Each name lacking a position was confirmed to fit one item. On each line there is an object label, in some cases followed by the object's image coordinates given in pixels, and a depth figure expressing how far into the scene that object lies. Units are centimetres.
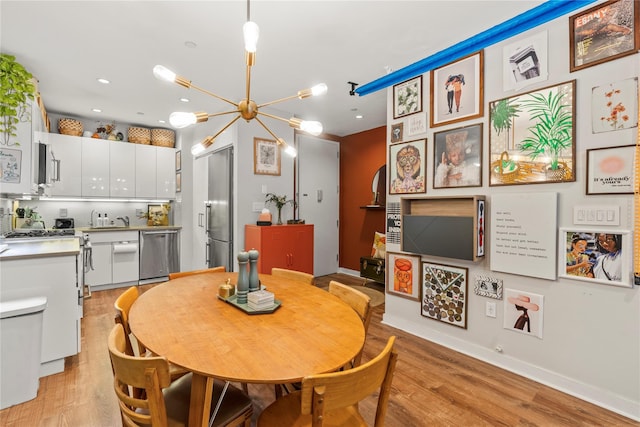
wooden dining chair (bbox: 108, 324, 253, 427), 102
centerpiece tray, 156
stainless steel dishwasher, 491
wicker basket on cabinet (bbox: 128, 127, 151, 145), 515
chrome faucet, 520
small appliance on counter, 438
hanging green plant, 280
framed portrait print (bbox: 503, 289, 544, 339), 226
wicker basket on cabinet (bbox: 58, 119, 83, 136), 455
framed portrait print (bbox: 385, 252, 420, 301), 309
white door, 526
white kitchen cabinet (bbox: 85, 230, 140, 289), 451
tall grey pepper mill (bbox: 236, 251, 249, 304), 171
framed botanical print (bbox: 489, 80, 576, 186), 212
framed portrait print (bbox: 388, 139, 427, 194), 304
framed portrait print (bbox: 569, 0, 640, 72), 187
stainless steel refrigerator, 429
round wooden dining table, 107
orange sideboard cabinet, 400
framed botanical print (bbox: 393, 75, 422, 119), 302
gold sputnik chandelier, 146
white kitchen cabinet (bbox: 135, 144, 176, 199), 516
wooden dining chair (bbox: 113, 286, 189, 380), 150
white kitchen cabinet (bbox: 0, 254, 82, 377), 224
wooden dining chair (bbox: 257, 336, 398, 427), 92
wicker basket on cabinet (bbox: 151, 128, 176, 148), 537
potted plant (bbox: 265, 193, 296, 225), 443
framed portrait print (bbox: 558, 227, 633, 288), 189
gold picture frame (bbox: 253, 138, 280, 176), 429
